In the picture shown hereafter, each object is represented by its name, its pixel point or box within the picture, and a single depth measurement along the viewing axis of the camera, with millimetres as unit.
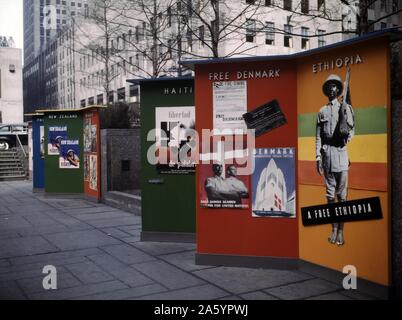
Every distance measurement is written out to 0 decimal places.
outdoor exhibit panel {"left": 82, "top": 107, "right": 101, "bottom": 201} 13414
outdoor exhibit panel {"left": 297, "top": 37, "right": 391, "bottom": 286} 5000
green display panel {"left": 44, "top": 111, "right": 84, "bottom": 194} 14570
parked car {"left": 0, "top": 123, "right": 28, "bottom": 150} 30234
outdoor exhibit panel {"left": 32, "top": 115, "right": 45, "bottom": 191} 16500
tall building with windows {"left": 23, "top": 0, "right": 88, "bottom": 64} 96669
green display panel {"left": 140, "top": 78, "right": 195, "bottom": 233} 7895
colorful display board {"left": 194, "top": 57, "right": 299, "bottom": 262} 6215
